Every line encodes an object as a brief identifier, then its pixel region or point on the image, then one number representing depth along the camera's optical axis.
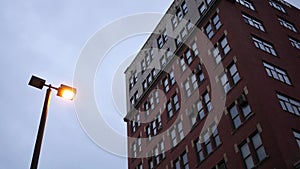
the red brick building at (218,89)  28.94
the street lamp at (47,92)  11.41
